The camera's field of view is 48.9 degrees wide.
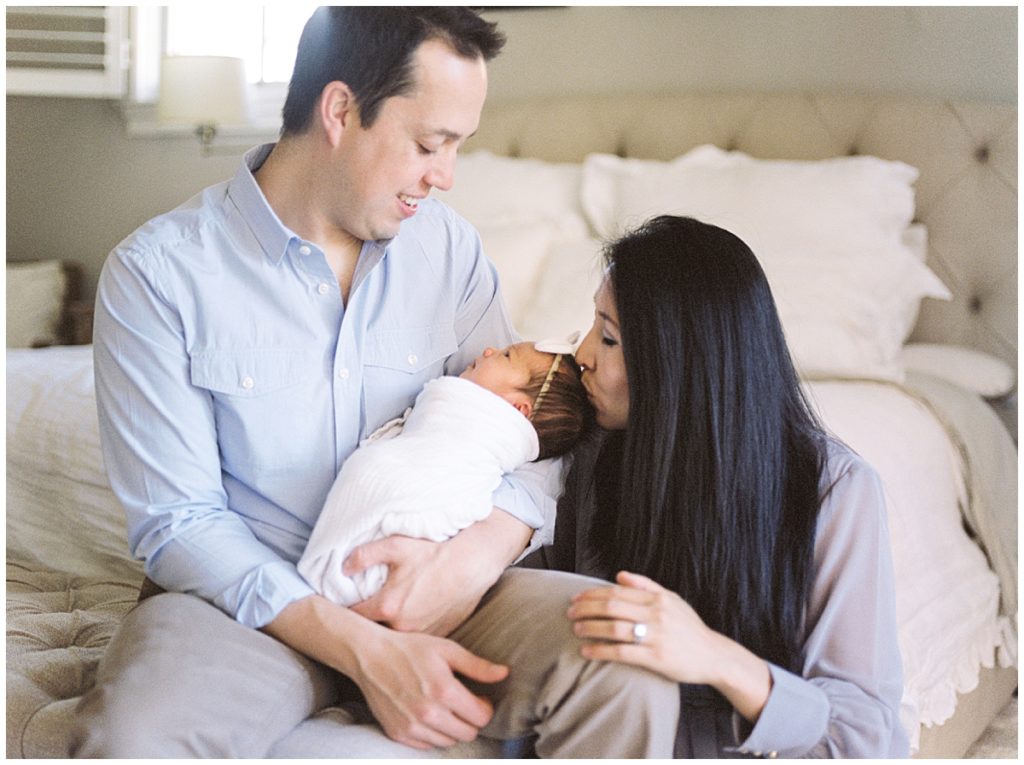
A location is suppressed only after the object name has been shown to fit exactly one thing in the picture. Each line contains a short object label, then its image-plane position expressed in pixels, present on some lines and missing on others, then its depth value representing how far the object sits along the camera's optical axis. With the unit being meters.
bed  1.72
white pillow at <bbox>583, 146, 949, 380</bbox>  2.12
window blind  3.32
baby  1.07
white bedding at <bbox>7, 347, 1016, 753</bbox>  1.70
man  1.04
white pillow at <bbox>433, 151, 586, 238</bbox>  2.56
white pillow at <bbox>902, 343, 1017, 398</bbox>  2.24
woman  1.08
